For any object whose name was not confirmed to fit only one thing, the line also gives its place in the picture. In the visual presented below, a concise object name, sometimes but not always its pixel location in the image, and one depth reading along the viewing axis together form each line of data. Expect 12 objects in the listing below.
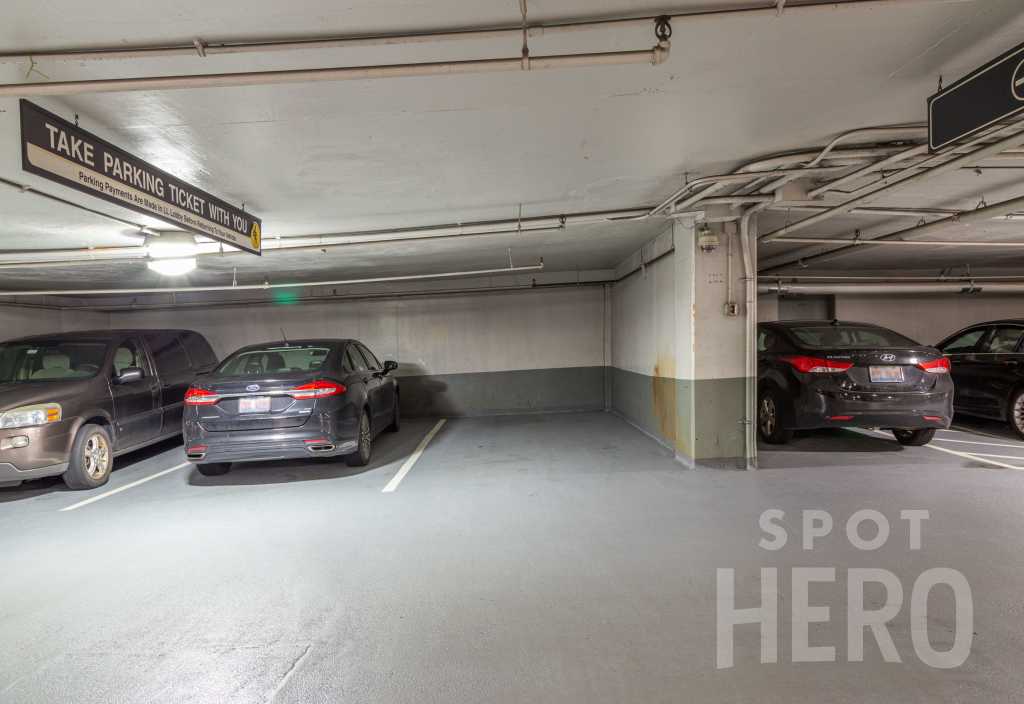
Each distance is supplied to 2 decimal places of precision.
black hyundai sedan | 5.52
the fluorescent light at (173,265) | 6.09
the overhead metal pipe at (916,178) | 3.31
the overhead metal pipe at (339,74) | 2.48
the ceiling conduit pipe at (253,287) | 7.09
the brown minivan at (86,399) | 4.86
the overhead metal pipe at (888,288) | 9.30
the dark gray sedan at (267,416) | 5.12
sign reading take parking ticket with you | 2.78
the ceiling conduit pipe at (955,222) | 4.83
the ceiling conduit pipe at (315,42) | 2.45
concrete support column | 5.63
